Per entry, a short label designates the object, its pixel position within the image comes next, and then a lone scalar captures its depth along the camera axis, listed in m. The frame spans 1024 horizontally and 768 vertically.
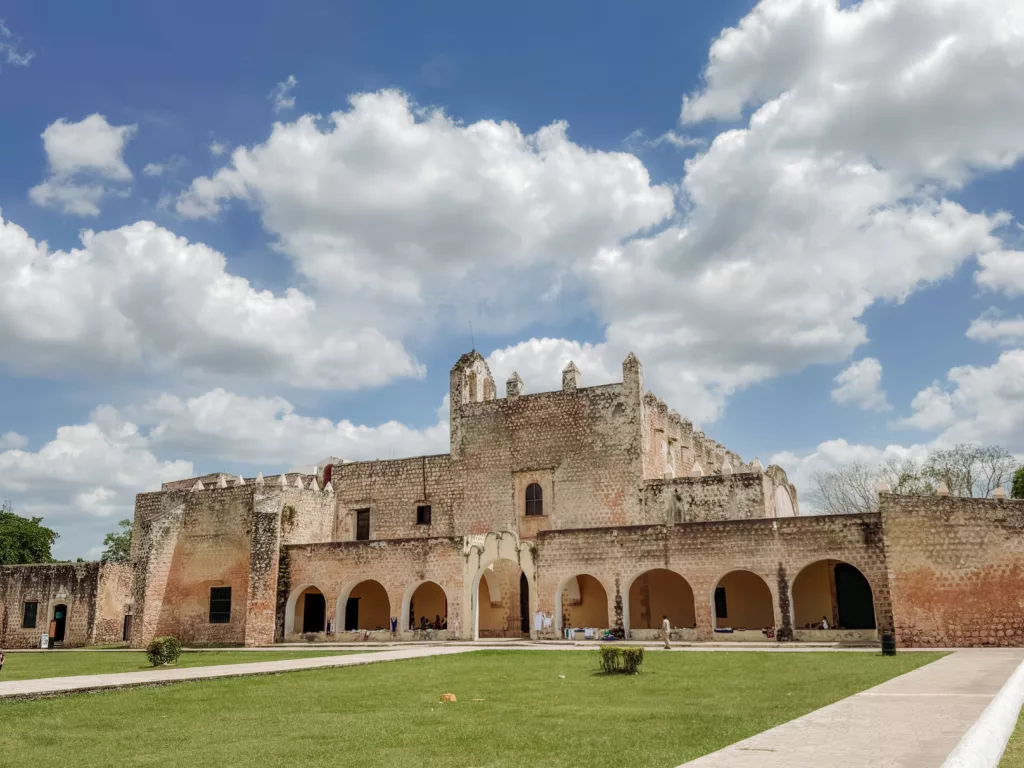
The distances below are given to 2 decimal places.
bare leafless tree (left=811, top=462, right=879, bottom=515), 49.66
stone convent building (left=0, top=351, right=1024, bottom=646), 21.59
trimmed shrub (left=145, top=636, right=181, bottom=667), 18.66
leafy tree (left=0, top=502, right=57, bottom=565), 53.09
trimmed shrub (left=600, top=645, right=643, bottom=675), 14.73
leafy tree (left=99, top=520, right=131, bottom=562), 60.19
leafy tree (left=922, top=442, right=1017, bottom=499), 46.66
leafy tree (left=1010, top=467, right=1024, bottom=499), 37.66
